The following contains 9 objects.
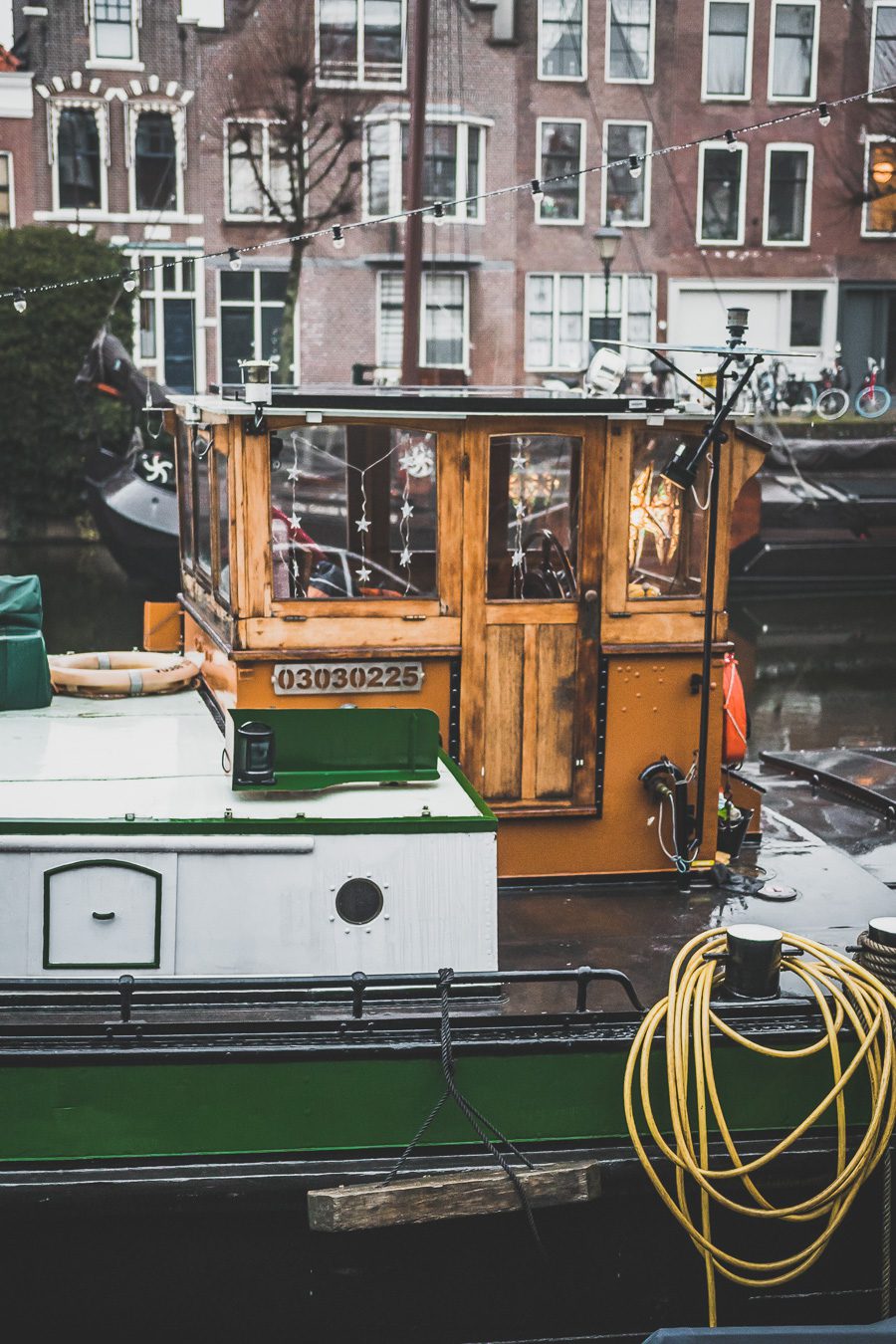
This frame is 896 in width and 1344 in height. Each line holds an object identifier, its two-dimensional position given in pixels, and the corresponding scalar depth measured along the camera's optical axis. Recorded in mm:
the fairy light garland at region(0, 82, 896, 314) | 9688
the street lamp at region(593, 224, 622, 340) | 21188
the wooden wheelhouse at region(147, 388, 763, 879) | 6609
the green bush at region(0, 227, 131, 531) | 27766
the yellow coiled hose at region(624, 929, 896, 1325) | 5023
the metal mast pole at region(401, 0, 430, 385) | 17469
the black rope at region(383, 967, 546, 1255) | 5027
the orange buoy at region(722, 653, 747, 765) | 7598
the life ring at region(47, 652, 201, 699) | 7457
